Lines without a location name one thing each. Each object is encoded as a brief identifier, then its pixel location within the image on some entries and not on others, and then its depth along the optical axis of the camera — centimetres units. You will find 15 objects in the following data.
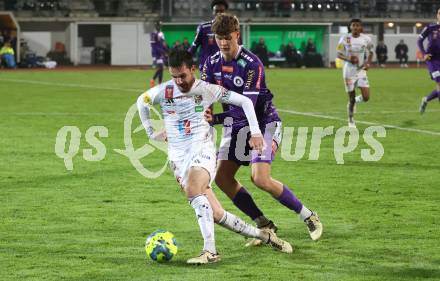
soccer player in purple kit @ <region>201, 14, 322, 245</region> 920
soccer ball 845
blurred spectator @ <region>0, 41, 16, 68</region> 5881
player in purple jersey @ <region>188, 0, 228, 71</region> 1755
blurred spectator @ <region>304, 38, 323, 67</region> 6650
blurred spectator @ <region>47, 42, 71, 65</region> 6638
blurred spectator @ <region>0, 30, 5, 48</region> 5987
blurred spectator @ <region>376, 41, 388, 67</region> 6794
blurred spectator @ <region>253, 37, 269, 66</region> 6203
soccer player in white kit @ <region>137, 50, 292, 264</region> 842
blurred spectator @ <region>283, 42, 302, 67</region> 6494
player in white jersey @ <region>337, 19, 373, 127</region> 2286
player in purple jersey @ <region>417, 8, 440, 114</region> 2206
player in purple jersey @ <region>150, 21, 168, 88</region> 3856
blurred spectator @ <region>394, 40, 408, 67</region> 6812
